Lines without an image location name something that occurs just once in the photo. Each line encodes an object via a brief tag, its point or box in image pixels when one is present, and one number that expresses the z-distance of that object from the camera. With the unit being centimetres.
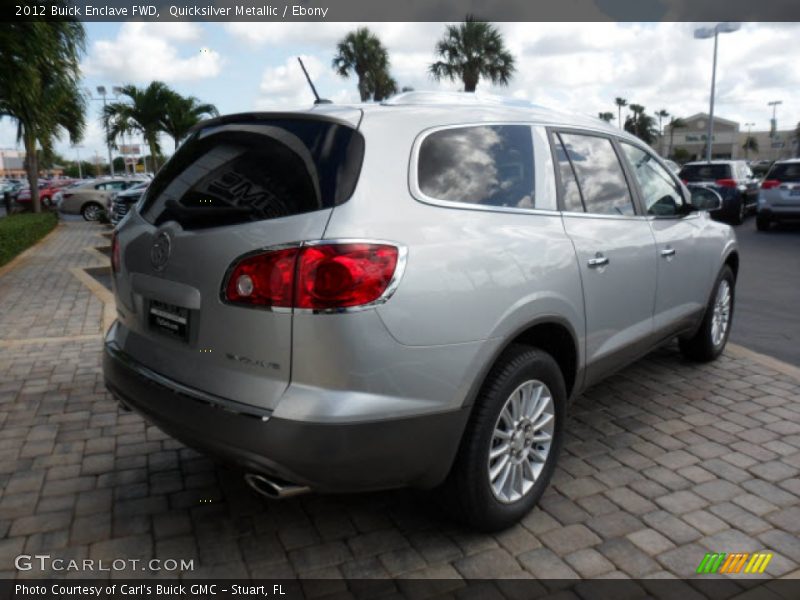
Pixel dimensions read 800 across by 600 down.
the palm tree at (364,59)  3438
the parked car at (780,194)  1511
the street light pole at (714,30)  2356
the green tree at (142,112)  3428
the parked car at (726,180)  1692
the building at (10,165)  12654
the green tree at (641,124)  9062
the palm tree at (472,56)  2894
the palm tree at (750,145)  11356
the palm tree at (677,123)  9995
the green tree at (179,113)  3484
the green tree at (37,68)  956
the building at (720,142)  10529
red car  2879
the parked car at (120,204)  1600
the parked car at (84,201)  2598
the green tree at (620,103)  9088
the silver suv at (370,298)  225
